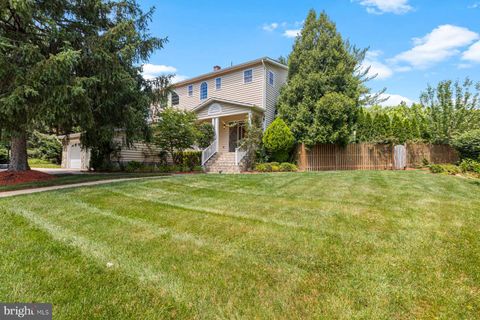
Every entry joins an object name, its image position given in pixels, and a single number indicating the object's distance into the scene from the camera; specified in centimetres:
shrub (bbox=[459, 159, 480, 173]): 1095
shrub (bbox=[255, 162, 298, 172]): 1388
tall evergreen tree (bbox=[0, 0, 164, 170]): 799
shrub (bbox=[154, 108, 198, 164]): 1450
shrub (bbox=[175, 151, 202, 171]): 1603
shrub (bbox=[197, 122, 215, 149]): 1633
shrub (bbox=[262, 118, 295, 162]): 1438
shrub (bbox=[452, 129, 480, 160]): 1282
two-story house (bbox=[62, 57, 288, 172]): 1552
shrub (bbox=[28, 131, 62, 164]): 2594
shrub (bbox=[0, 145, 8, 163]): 2350
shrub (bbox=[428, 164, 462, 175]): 1141
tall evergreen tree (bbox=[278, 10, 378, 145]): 1435
